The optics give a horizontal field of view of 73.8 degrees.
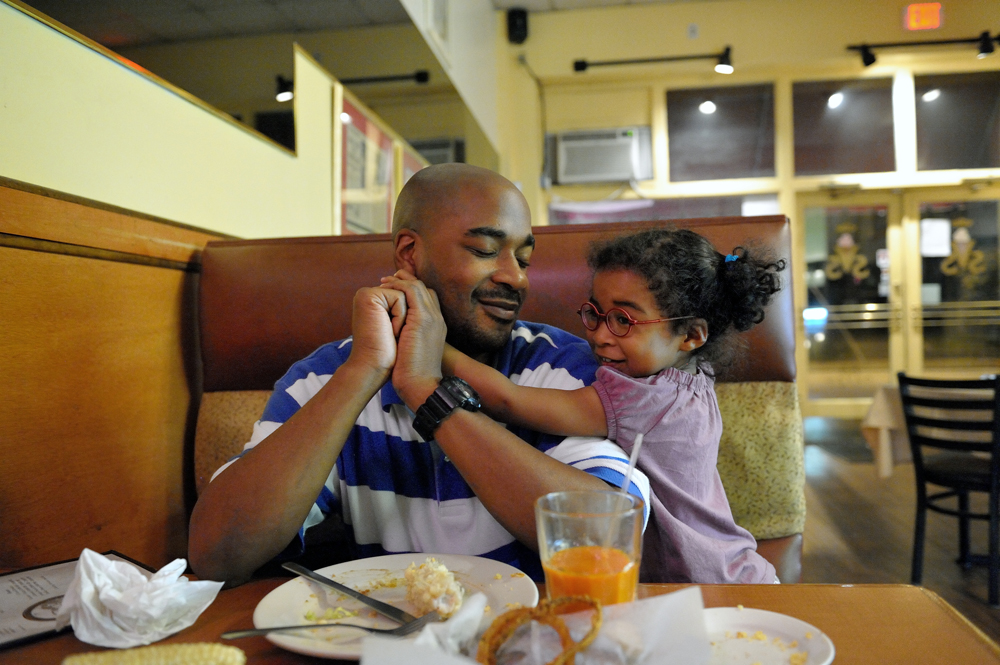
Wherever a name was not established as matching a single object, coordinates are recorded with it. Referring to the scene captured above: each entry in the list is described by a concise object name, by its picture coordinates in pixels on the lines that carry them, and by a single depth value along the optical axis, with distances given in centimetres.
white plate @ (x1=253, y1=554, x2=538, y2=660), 67
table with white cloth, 348
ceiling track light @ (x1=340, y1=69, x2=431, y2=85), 299
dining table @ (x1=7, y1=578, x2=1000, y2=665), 65
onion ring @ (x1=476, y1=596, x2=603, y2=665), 55
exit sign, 591
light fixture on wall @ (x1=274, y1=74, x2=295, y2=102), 238
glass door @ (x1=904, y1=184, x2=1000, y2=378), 642
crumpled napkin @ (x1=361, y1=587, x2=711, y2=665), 56
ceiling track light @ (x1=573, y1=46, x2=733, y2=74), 596
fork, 67
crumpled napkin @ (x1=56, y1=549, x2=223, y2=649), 70
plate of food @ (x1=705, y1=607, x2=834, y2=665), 63
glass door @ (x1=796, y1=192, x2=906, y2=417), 648
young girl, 119
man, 102
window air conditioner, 640
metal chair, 277
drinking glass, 67
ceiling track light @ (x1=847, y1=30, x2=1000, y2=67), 585
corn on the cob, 56
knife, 74
